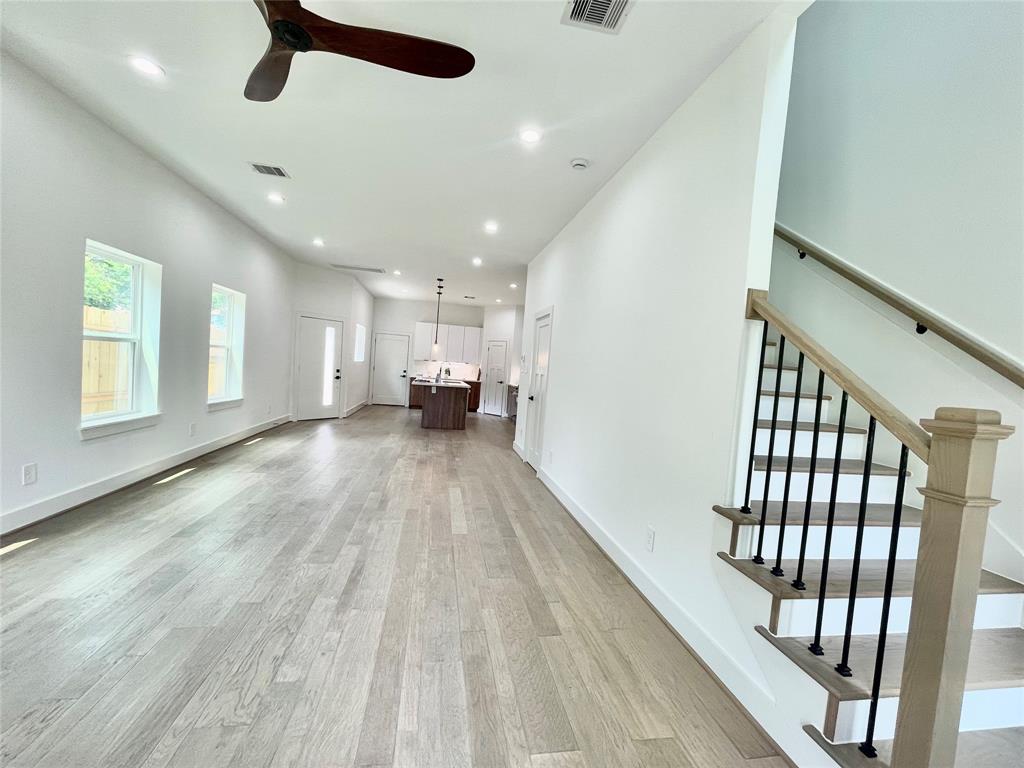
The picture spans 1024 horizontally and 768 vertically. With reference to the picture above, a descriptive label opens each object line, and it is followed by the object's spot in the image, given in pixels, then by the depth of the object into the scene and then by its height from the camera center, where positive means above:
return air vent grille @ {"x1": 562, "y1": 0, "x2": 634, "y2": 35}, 1.77 +1.53
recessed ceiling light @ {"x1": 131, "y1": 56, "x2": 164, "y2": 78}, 2.37 +1.53
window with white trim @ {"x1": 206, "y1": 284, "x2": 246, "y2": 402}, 5.22 -0.02
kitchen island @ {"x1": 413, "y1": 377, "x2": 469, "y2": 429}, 7.89 -0.84
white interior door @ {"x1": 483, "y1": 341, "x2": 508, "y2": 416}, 10.68 -0.38
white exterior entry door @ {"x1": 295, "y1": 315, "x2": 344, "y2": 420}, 7.54 -0.36
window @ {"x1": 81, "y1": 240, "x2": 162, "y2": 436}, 3.31 -0.01
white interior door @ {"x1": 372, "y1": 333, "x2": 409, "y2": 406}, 10.94 -0.37
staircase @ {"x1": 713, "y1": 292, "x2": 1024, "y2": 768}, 1.00 -0.67
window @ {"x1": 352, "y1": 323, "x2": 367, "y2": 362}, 9.40 +0.17
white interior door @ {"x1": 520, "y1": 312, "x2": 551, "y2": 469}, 5.08 -0.31
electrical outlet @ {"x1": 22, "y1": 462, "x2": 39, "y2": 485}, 2.73 -0.95
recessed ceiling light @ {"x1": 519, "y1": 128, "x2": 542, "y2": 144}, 2.80 +1.54
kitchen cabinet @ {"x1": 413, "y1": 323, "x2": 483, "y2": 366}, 10.94 +0.43
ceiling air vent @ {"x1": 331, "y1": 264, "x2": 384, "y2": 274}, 7.50 +1.49
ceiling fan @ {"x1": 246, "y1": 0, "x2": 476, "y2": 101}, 1.62 +1.24
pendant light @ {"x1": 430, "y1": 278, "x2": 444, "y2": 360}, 8.28 +0.23
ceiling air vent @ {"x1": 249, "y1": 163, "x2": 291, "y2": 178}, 3.65 +1.53
